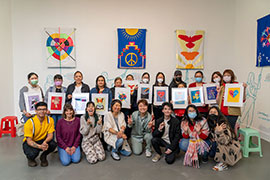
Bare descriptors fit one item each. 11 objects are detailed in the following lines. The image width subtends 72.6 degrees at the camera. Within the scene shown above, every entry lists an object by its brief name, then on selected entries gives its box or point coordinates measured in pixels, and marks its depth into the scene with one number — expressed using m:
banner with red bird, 5.46
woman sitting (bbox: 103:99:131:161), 3.32
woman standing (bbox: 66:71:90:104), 3.87
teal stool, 3.35
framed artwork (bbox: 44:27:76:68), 5.23
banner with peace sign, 5.35
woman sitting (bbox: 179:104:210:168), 2.97
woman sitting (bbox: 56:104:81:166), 3.05
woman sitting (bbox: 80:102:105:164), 3.13
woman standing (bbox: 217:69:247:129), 3.51
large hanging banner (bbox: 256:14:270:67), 4.21
